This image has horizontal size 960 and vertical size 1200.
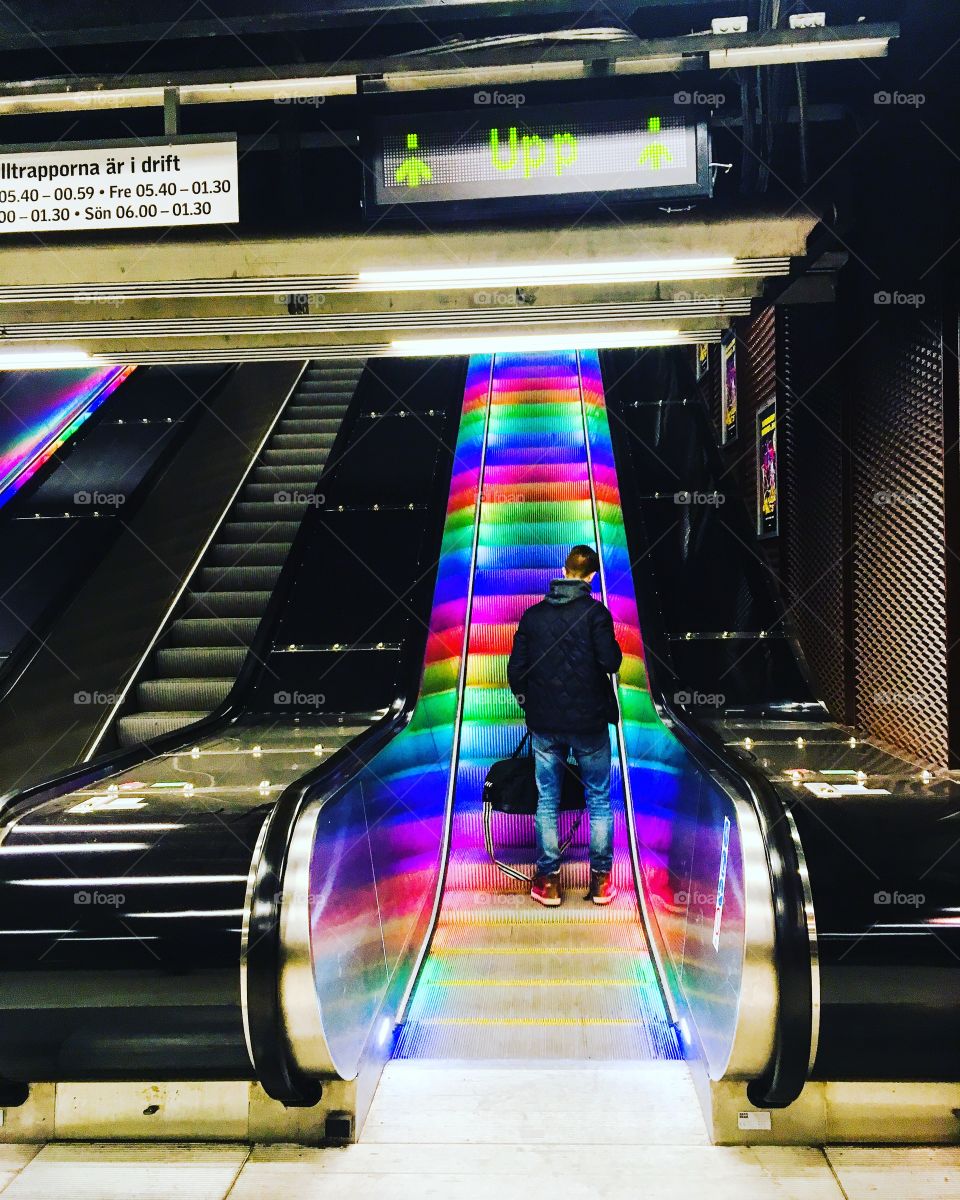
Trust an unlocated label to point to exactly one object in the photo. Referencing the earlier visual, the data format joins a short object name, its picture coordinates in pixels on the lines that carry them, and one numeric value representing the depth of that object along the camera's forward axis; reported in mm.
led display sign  3643
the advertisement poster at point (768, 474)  7238
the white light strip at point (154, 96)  3662
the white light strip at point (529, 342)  5039
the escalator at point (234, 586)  6070
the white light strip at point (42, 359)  5012
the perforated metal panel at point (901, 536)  4375
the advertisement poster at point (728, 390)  9047
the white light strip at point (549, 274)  3914
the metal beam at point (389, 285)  3822
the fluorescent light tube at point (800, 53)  3498
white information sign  3719
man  4668
